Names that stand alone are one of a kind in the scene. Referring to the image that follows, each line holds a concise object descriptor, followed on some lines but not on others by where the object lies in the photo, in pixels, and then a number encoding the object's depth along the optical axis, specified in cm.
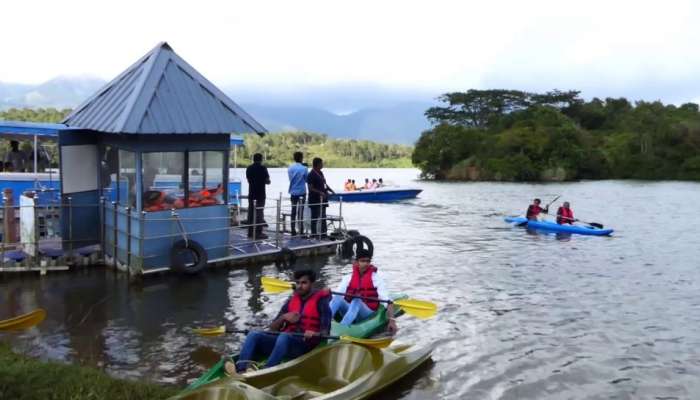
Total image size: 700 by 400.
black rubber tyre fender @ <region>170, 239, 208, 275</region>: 1478
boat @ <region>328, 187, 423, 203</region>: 4497
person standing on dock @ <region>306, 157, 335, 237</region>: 1806
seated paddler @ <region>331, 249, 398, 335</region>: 1057
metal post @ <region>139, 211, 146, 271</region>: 1427
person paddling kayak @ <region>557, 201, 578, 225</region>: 2720
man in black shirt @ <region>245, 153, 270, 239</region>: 1755
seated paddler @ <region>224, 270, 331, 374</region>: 823
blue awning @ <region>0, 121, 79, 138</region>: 1831
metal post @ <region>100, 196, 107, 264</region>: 1591
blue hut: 1435
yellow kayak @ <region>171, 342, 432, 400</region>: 734
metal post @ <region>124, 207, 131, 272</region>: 1452
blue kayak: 2562
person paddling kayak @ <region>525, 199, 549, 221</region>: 2819
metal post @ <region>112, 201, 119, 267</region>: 1526
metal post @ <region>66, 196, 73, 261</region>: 1554
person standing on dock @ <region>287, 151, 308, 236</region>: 1809
